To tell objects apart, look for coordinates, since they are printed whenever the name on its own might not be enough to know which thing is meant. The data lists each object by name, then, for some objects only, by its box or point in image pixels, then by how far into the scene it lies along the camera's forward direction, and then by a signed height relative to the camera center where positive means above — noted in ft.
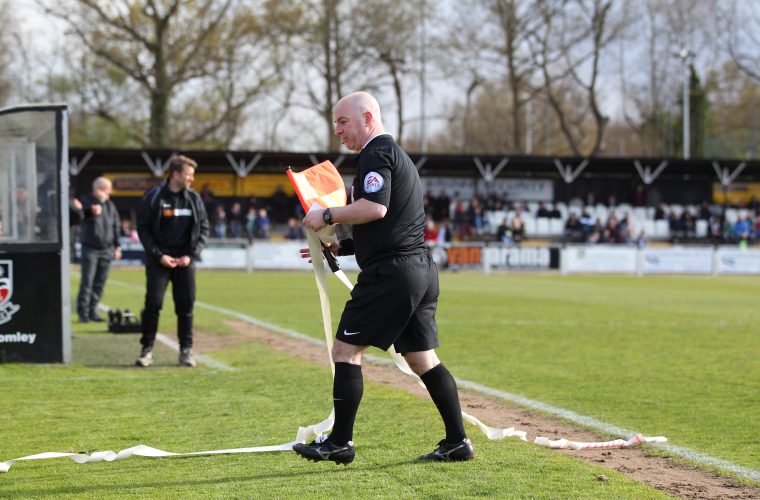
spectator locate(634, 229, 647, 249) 121.29 -1.94
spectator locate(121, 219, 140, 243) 106.79 -1.04
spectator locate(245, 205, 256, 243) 122.25 -0.08
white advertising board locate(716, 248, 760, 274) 112.88 -4.22
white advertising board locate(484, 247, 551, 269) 111.14 -3.88
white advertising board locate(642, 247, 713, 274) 110.32 -4.08
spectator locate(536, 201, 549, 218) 135.64 +1.76
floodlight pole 157.58 +24.04
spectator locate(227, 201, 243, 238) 124.16 +0.04
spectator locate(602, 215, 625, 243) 124.57 -1.07
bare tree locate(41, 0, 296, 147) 136.26 +26.35
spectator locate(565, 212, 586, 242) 127.95 -0.59
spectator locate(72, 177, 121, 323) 45.39 -1.11
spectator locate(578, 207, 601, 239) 127.44 +0.09
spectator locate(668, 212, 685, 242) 136.56 -0.28
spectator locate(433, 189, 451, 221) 131.54 +2.21
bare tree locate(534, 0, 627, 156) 169.58 +32.82
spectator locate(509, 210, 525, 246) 116.71 -0.68
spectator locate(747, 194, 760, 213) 146.76 +3.11
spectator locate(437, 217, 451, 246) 114.01 -1.06
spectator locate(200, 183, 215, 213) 126.21 +3.46
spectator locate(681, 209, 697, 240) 136.36 +0.01
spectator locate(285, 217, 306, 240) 119.96 -0.94
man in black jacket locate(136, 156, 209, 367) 30.55 -0.51
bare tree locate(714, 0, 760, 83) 189.06 +37.43
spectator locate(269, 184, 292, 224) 136.46 +1.78
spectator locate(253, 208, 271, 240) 121.80 -0.45
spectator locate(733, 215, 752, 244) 132.46 -0.79
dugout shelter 30.63 -0.44
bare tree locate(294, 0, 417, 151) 150.10 +28.81
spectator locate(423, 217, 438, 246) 110.01 -1.26
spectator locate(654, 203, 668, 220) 139.54 +1.74
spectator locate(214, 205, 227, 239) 120.16 -0.22
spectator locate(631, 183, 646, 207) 146.30 +4.40
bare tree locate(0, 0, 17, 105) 160.86 +29.66
